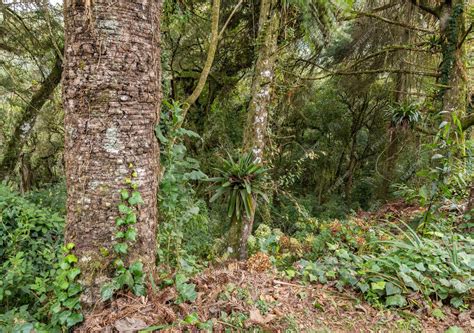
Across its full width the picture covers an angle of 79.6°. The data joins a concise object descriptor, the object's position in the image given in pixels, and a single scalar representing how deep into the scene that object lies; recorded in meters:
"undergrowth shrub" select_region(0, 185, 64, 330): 2.08
